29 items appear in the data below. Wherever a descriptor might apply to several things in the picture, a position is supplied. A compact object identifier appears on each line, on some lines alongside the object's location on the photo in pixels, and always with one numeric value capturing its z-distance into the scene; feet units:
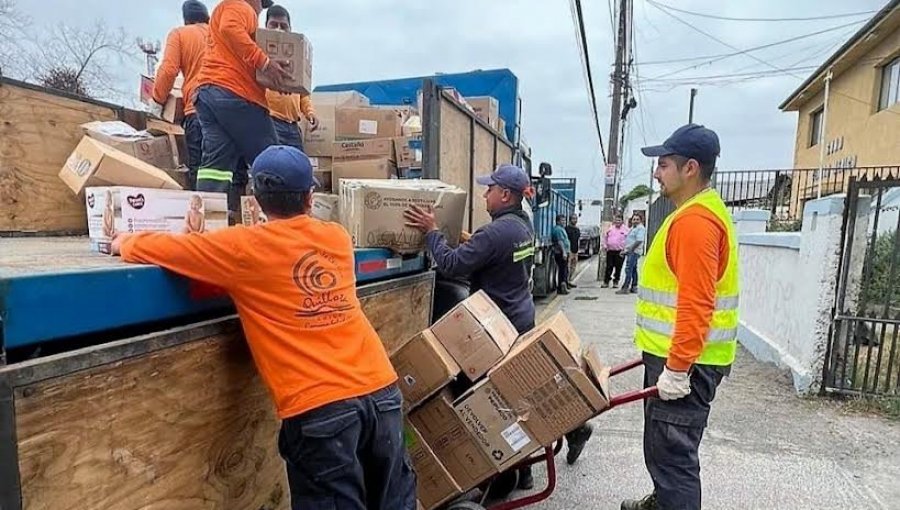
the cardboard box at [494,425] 8.02
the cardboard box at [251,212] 7.49
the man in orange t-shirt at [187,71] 11.53
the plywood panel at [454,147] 12.67
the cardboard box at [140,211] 6.01
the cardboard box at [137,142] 9.34
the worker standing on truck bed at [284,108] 11.56
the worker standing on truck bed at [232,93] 9.93
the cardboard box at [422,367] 8.48
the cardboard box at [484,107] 19.30
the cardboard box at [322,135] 13.79
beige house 43.80
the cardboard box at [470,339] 8.62
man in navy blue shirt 10.42
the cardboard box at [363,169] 12.41
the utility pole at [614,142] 46.49
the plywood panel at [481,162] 16.44
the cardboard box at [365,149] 12.82
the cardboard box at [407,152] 13.03
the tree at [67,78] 48.71
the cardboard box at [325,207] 9.39
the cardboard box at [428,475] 8.51
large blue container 22.94
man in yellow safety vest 7.75
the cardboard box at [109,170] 7.10
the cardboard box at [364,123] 13.30
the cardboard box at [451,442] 8.34
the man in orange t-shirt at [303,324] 5.42
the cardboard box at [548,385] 7.69
